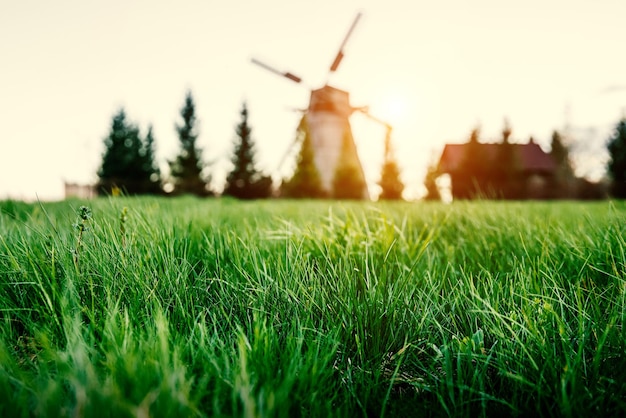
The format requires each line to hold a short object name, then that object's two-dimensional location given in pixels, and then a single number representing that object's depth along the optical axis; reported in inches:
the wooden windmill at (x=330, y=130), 897.5
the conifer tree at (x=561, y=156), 1729.8
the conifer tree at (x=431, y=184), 1016.9
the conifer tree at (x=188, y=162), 1331.2
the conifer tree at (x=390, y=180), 994.7
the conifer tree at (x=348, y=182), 876.0
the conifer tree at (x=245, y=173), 1270.9
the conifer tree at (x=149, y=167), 1311.5
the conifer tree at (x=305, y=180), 880.9
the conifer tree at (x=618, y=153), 1254.9
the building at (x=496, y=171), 1092.3
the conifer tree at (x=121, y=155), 1360.7
